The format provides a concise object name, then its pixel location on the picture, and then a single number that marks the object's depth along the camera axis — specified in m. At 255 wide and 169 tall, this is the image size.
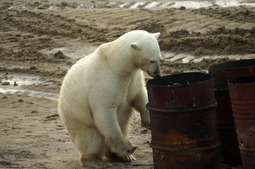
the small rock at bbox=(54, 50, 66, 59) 25.85
